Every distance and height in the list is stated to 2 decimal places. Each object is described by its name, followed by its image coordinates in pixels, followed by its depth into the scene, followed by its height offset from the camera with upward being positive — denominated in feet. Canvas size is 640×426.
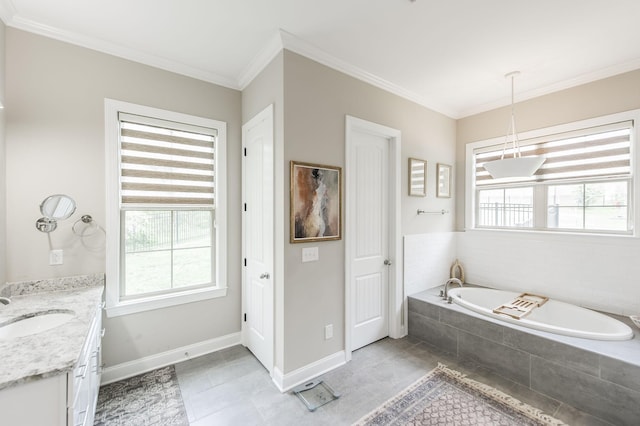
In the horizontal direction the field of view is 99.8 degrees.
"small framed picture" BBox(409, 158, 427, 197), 10.23 +1.31
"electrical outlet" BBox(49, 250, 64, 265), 6.60 -1.16
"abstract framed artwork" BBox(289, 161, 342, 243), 7.20 +0.23
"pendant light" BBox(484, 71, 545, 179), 7.74 +1.35
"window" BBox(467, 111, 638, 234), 8.50 +1.02
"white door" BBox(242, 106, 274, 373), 7.54 -0.81
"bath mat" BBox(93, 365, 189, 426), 5.94 -4.61
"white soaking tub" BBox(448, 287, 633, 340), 7.05 -3.24
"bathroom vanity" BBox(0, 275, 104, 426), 3.20 -2.02
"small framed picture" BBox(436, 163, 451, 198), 11.38 +1.31
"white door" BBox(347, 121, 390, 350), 8.71 -0.83
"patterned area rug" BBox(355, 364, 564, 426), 6.01 -4.68
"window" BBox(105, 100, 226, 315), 7.37 +0.07
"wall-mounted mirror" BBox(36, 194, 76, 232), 6.25 +0.00
